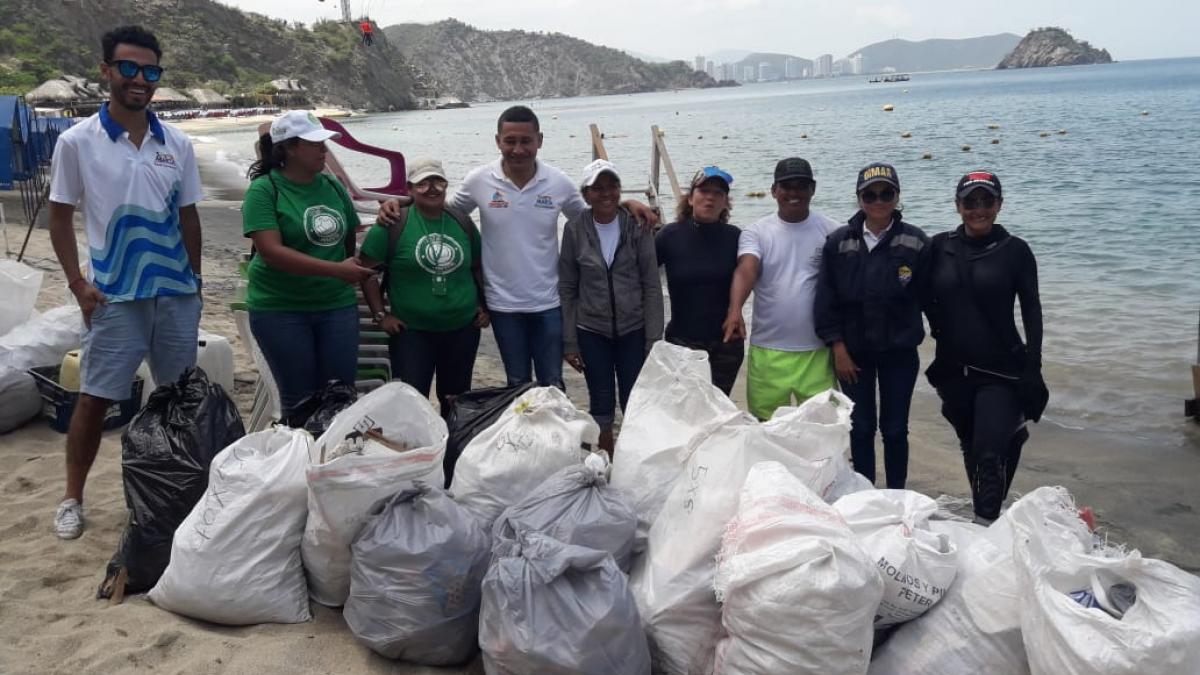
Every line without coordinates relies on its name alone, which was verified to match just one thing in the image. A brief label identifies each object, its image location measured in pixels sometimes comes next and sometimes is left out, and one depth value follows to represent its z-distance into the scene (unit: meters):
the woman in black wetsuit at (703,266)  3.73
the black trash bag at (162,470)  3.01
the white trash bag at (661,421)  3.01
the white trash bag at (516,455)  3.00
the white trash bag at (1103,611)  1.96
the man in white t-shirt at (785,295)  3.68
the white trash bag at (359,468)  2.72
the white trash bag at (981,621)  2.32
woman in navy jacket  3.47
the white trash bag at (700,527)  2.51
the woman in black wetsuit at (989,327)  3.31
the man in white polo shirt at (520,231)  3.76
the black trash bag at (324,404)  3.38
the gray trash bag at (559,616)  2.25
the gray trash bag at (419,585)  2.57
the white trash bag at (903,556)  2.38
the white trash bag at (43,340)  4.74
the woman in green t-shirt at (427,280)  3.64
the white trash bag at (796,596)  2.17
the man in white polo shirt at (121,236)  3.22
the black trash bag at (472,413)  3.37
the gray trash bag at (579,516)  2.60
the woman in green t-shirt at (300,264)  3.35
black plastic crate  4.53
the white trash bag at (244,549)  2.79
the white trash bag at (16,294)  5.27
